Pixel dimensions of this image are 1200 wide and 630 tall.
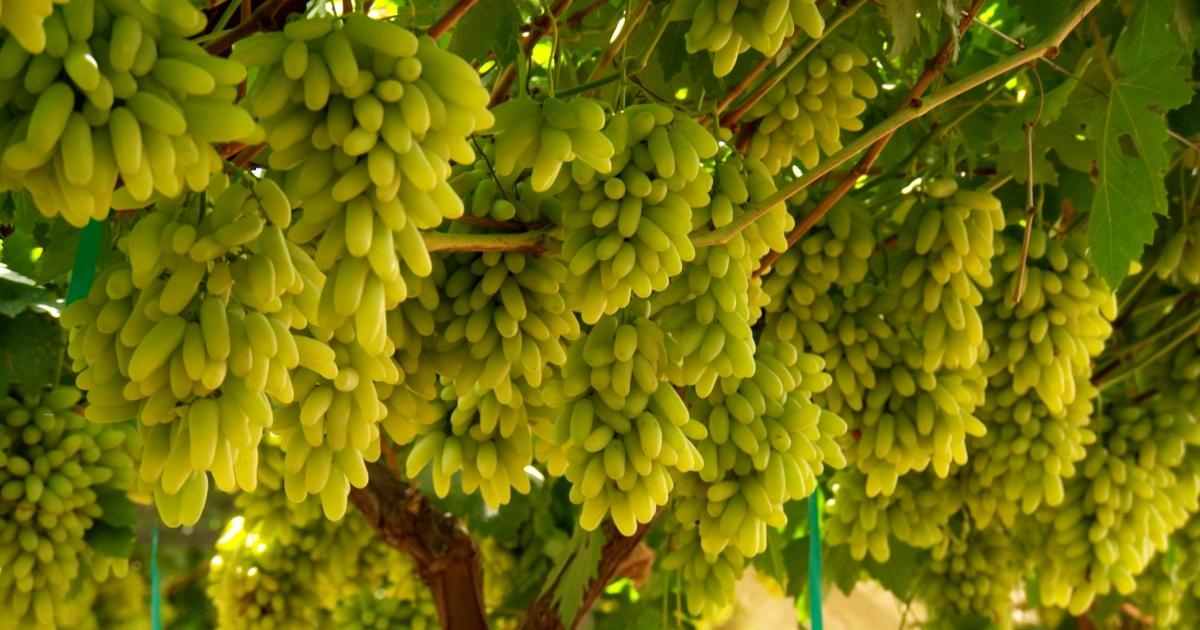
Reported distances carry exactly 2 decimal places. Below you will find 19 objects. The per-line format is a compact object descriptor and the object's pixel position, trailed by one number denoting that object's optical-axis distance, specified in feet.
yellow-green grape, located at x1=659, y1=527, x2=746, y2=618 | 7.41
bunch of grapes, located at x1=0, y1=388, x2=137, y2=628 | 7.43
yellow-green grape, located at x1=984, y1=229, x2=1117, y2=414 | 7.64
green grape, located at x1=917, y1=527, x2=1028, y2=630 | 10.65
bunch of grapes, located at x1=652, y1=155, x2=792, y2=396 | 6.23
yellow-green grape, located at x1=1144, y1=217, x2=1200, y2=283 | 8.61
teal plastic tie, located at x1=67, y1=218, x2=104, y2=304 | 5.92
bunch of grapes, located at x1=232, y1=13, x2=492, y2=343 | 5.15
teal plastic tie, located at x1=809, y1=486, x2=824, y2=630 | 7.74
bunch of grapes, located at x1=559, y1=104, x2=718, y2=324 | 5.91
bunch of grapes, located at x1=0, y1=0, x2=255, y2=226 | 4.96
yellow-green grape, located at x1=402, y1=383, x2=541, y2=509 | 6.28
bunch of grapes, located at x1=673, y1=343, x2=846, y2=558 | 6.47
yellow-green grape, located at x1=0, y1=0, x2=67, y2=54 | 4.87
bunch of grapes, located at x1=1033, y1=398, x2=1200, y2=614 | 8.57
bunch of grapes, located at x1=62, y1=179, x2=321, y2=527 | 5.23
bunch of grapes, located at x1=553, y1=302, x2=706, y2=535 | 6.08
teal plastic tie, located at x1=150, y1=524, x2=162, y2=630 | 7.40
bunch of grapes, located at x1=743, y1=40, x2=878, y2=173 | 6.94
